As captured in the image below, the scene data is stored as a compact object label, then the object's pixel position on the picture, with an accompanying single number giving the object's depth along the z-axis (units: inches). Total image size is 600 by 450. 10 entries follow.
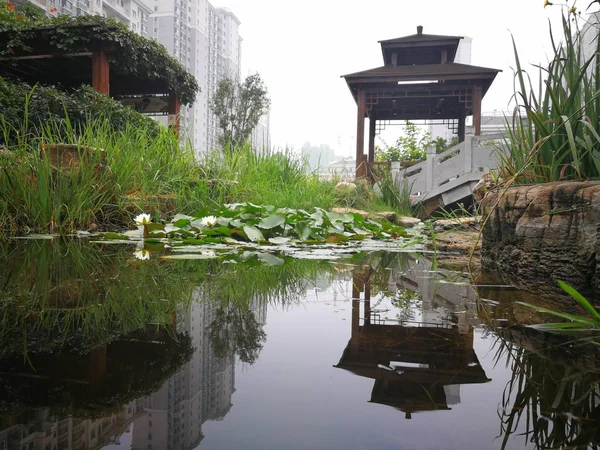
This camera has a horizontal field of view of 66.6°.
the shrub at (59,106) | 273.4
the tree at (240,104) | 1001.5
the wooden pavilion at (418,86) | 470.3
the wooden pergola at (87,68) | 354.0
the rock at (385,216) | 238.7
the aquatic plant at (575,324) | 31.1
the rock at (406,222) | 253.6
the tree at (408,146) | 582.9
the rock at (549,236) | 60.9
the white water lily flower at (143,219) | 117.3
